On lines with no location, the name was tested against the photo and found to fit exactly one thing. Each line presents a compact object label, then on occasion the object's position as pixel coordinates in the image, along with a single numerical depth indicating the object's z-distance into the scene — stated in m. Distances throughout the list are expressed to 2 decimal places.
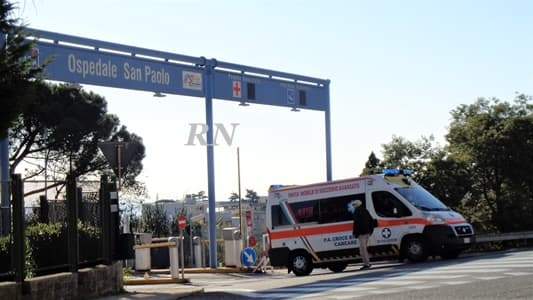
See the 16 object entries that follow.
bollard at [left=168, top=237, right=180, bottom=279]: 19.55
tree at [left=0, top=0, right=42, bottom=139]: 11.86
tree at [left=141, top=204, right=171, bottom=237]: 35.34
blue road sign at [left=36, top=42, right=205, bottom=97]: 20.91
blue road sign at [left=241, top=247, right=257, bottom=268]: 25.00
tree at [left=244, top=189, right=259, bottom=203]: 81.65
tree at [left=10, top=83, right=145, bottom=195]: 35.47
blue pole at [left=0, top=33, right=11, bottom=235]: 12.78
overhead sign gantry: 21.14
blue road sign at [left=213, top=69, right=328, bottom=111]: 26.41
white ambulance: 20.56
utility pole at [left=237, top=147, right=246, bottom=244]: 32.91
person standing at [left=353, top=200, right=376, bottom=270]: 20.38
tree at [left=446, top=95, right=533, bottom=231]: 28.95
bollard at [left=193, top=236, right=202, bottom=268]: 28.81
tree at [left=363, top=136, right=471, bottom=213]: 29.45
